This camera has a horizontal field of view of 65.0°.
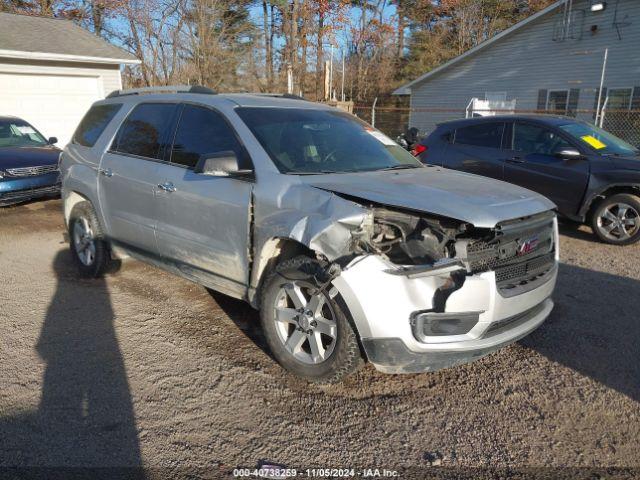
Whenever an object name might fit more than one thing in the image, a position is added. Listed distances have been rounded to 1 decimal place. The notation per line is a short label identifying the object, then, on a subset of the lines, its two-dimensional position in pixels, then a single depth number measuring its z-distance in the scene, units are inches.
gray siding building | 647.8
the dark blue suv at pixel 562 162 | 253.1
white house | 525.0
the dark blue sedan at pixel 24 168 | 327.8
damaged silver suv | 110.3
